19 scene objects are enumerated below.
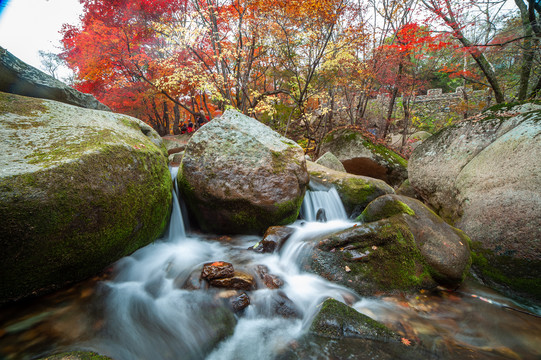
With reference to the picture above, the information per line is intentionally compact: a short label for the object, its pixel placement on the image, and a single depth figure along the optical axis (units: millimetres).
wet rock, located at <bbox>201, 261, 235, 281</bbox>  3195
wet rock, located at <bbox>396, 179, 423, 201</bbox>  6876
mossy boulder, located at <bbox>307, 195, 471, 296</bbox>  3285
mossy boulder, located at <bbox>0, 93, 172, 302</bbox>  2215
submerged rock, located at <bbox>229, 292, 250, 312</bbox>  2875
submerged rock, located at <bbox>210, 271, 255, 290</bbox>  3127
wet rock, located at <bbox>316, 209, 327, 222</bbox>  6172
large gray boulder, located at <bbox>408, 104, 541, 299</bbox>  3201
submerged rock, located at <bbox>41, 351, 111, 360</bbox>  1665
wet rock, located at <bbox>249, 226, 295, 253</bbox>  4285
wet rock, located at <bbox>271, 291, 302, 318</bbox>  2961
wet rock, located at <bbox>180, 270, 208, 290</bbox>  3199
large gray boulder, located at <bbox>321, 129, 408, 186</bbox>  9031
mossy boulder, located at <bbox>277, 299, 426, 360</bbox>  2242
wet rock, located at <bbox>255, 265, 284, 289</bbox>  3402
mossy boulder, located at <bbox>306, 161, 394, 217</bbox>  6336
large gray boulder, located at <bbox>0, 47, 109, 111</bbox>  4078
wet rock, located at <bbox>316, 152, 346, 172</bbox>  8625
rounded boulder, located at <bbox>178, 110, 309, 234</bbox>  4656
